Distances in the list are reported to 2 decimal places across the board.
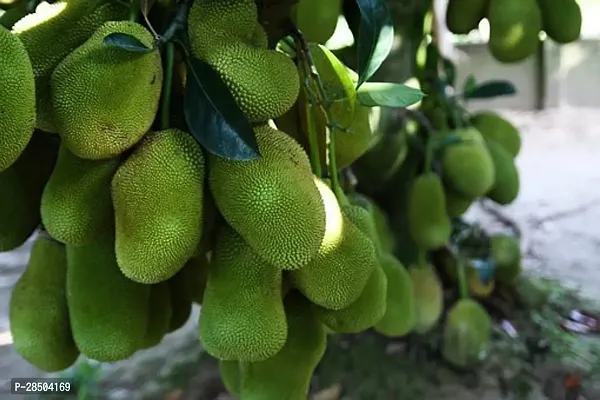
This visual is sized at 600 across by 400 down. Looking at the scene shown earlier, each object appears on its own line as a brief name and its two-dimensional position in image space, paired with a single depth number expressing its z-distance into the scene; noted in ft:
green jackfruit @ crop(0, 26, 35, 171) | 2.99
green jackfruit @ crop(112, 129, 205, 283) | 3.43
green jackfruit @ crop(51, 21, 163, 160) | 3.32
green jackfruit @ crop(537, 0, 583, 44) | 7.55
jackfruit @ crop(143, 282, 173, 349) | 4.40
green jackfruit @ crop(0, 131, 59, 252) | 4.15
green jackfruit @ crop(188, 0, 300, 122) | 3.60
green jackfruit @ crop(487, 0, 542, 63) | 7.45
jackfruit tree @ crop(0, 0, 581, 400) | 3.43
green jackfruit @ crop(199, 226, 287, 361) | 3.73
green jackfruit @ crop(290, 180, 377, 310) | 3.80
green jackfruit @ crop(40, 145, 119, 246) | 3.66
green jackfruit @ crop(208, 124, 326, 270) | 3.44
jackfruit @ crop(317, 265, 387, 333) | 4.11
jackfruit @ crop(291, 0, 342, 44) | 5.69
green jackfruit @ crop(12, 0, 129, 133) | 3.48
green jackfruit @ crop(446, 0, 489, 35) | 7.95
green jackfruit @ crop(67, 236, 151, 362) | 4.14
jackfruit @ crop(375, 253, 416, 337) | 6.14
